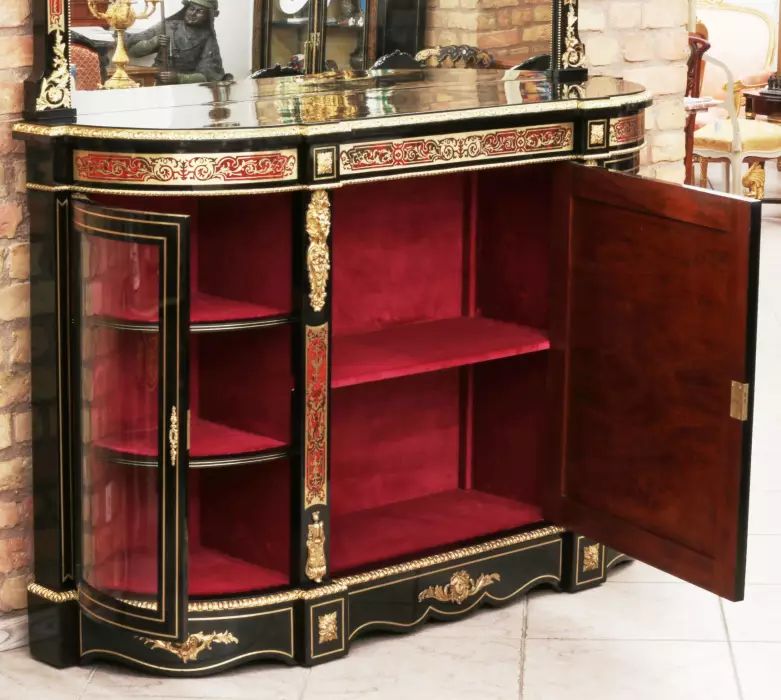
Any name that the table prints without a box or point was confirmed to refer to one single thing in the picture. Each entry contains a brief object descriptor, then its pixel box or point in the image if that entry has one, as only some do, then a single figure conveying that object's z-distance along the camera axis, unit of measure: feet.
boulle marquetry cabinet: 11.18
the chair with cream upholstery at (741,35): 34.42
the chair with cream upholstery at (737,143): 29.66
